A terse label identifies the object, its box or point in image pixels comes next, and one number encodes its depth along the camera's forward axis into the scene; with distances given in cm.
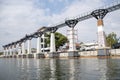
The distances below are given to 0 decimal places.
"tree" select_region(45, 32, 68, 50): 6024
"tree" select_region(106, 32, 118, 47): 5344
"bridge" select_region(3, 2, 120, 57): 3567
